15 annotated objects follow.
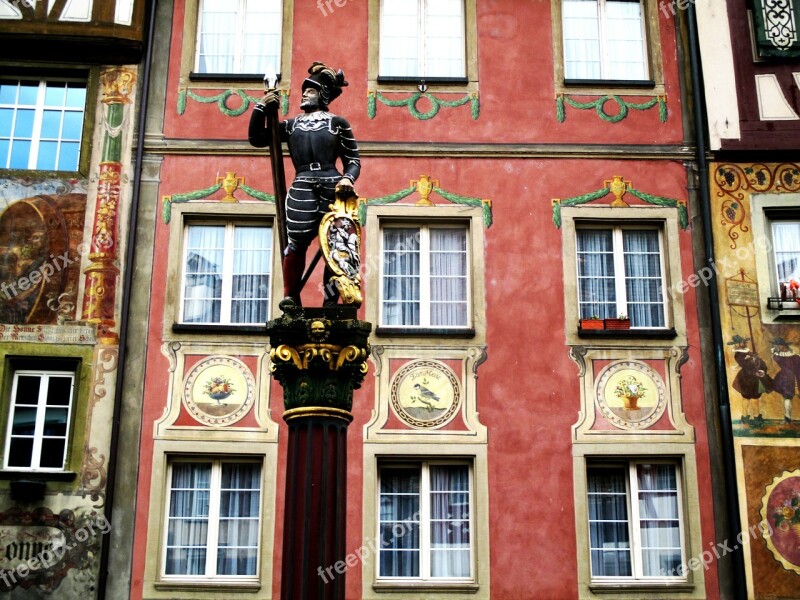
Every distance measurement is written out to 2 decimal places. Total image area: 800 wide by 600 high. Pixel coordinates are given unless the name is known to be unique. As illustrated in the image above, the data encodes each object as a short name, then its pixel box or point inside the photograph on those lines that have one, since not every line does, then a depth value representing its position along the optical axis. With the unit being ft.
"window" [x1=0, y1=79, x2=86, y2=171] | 55.83
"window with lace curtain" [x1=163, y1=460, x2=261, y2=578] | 49.75
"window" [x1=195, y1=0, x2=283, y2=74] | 57.82
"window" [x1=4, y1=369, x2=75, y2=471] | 50.83
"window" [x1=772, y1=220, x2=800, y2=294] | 54.85
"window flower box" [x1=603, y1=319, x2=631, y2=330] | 53.36
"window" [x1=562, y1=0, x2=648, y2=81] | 58.29
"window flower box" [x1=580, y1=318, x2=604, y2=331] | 53.36
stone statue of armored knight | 33.76
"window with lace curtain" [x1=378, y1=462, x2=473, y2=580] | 50.06
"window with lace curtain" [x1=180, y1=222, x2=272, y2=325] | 53.67
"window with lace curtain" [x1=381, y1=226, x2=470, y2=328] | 53.98
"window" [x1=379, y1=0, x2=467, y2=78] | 57.93
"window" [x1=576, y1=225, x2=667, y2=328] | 54.34
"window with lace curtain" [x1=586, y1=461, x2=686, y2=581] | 50.37
